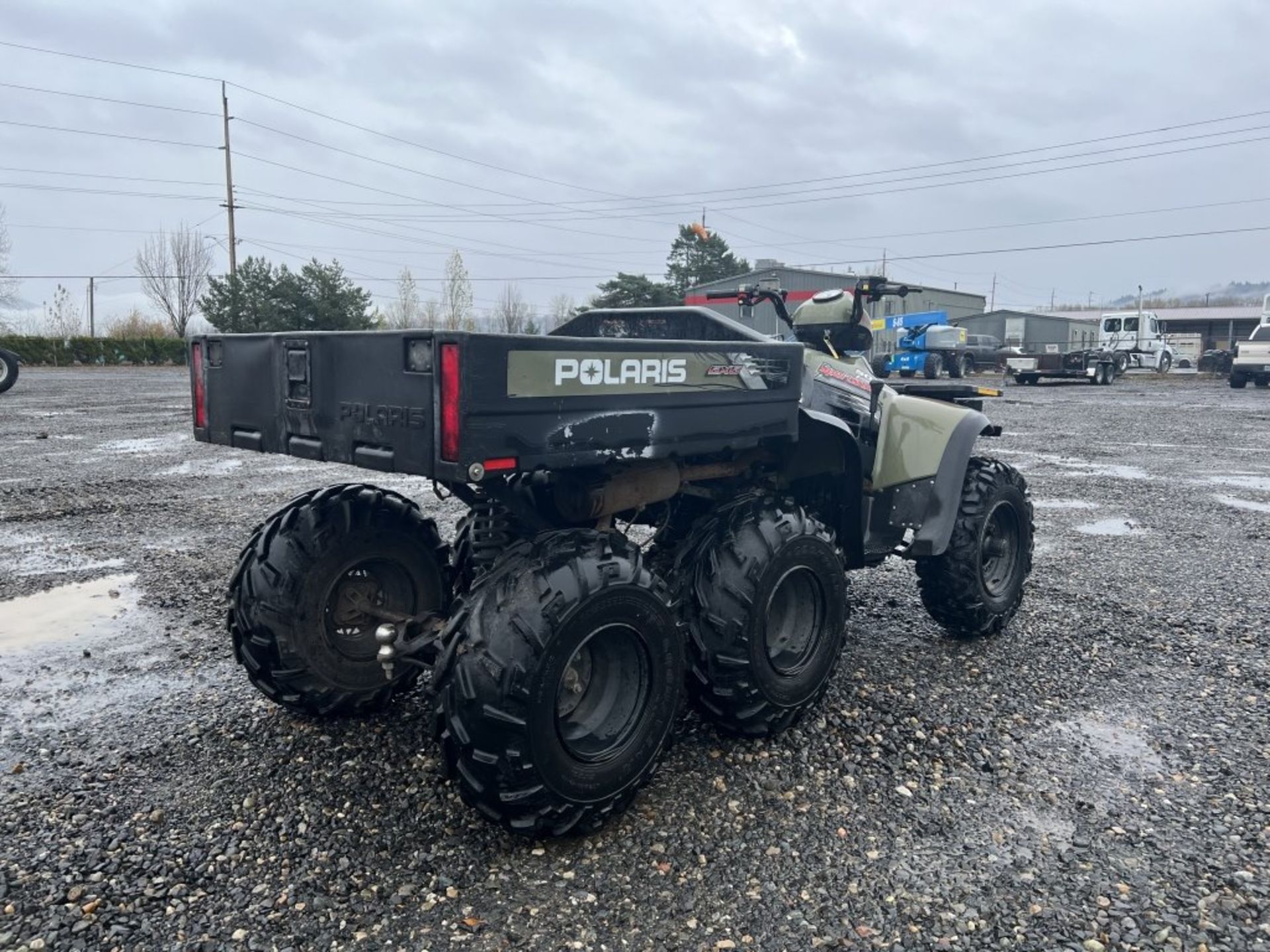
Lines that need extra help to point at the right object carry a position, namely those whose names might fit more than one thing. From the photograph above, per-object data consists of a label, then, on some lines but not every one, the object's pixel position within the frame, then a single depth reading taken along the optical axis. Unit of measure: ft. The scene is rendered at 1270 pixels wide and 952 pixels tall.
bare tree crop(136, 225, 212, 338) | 179.32
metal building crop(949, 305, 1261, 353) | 185.26
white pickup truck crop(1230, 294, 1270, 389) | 88.63
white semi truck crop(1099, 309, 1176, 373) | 112.27
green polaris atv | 8.25
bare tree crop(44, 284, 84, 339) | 143.83
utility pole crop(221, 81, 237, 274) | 146.82
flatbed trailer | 99.50
